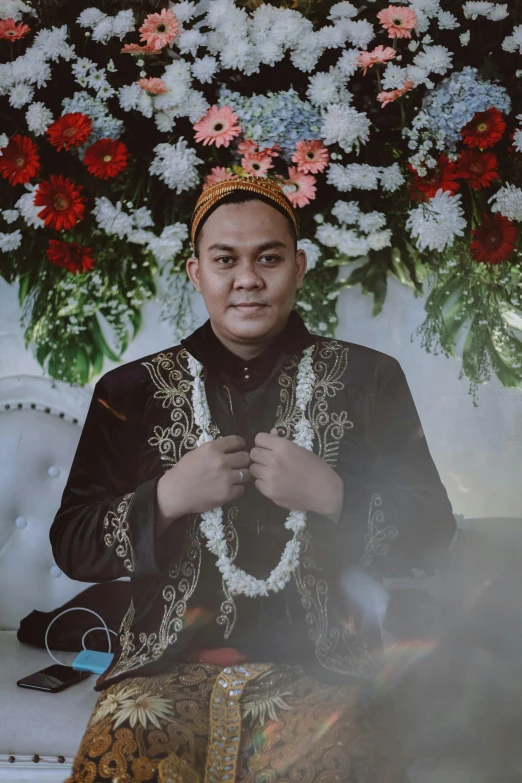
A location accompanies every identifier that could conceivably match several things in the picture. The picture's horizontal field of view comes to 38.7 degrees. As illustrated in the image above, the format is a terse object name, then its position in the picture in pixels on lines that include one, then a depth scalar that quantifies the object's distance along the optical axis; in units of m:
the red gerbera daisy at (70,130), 1.79
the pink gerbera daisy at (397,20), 1.76
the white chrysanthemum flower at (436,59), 1.75
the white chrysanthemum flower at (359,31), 1.76
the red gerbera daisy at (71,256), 1.82
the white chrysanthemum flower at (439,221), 1.74
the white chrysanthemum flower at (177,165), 1.80
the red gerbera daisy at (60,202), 1.81
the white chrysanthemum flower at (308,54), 1.77
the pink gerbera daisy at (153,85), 1.78
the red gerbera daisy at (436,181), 1.75
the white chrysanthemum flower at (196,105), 1.79
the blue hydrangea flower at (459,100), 1.73
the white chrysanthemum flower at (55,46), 1.82
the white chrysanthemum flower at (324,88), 1.77
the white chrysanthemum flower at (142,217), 1.83
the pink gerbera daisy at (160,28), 1.78
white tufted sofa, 1.78
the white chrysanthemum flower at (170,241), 1.82
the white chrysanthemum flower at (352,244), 1.79
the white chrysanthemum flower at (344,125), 1.75
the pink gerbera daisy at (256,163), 1.77
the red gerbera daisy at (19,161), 1.81
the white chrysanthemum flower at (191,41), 1.78
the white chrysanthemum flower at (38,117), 1.81
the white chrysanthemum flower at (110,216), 1.82
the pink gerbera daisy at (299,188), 1.78
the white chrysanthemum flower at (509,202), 1.75
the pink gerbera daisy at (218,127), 1.78
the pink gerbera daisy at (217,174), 1.80
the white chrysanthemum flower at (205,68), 1.78
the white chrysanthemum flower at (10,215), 1.85
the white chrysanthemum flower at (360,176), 1.77
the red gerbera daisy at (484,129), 1.74
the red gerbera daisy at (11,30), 1.81
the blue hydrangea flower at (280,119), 1.76
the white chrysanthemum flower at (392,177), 1.77
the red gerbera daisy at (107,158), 1.79
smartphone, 1.54
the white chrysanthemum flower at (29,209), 1.83
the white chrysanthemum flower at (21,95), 1.82
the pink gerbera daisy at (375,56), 1.75
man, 1.30
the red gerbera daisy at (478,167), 1.75
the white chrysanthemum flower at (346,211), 1.78
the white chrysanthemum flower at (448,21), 1.77
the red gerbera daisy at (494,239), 1.75
